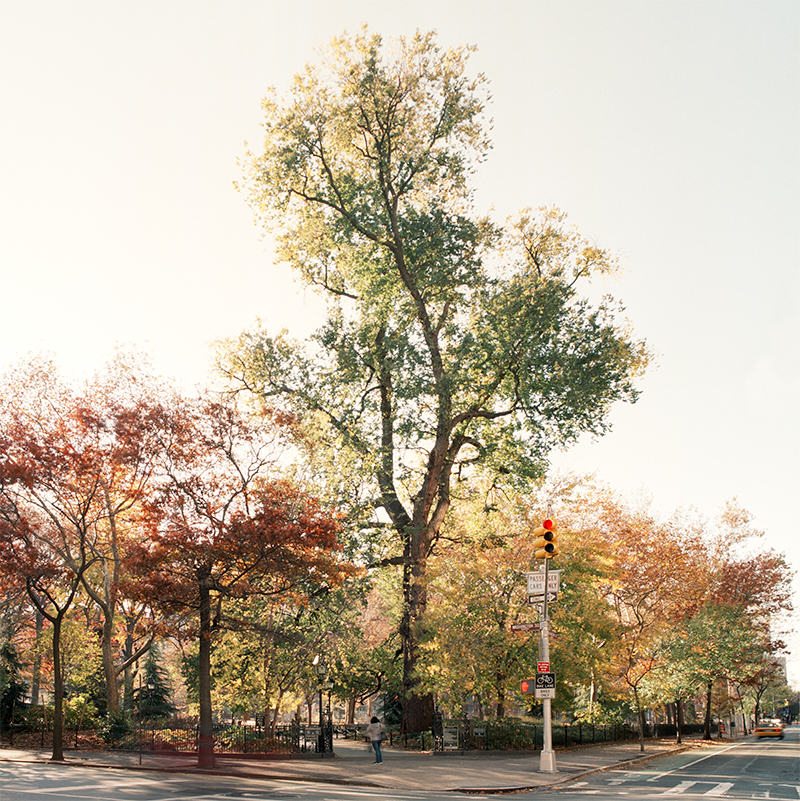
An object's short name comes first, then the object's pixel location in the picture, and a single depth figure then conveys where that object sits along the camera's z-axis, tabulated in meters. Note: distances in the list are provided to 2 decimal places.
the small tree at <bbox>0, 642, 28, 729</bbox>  38.94
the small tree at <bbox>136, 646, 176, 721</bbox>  56.22
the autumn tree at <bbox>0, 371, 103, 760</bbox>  28.20
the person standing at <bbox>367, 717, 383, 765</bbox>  27.96
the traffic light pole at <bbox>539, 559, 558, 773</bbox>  25.34
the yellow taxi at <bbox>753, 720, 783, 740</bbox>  77.62
